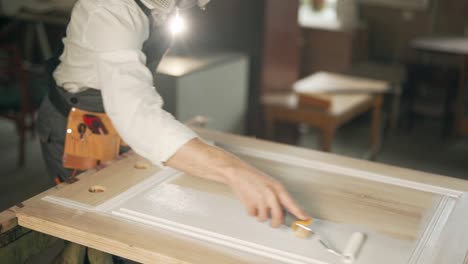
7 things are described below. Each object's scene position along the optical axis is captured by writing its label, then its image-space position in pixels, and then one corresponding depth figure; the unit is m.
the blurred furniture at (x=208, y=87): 2.67
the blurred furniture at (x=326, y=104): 3.11
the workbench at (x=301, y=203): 1.05
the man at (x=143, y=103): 1.09
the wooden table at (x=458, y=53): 4.50
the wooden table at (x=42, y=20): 4.77
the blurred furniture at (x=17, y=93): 3.36
